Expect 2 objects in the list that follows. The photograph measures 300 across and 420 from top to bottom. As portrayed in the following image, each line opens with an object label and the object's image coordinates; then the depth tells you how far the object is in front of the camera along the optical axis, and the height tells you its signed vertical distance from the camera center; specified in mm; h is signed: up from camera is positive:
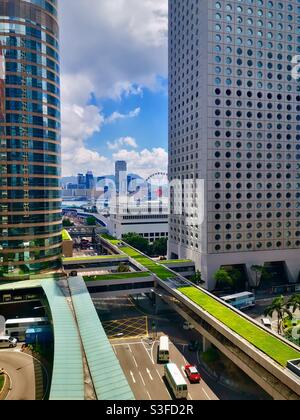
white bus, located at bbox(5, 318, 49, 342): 34344 -13190
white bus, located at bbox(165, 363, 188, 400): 23469 -13320
